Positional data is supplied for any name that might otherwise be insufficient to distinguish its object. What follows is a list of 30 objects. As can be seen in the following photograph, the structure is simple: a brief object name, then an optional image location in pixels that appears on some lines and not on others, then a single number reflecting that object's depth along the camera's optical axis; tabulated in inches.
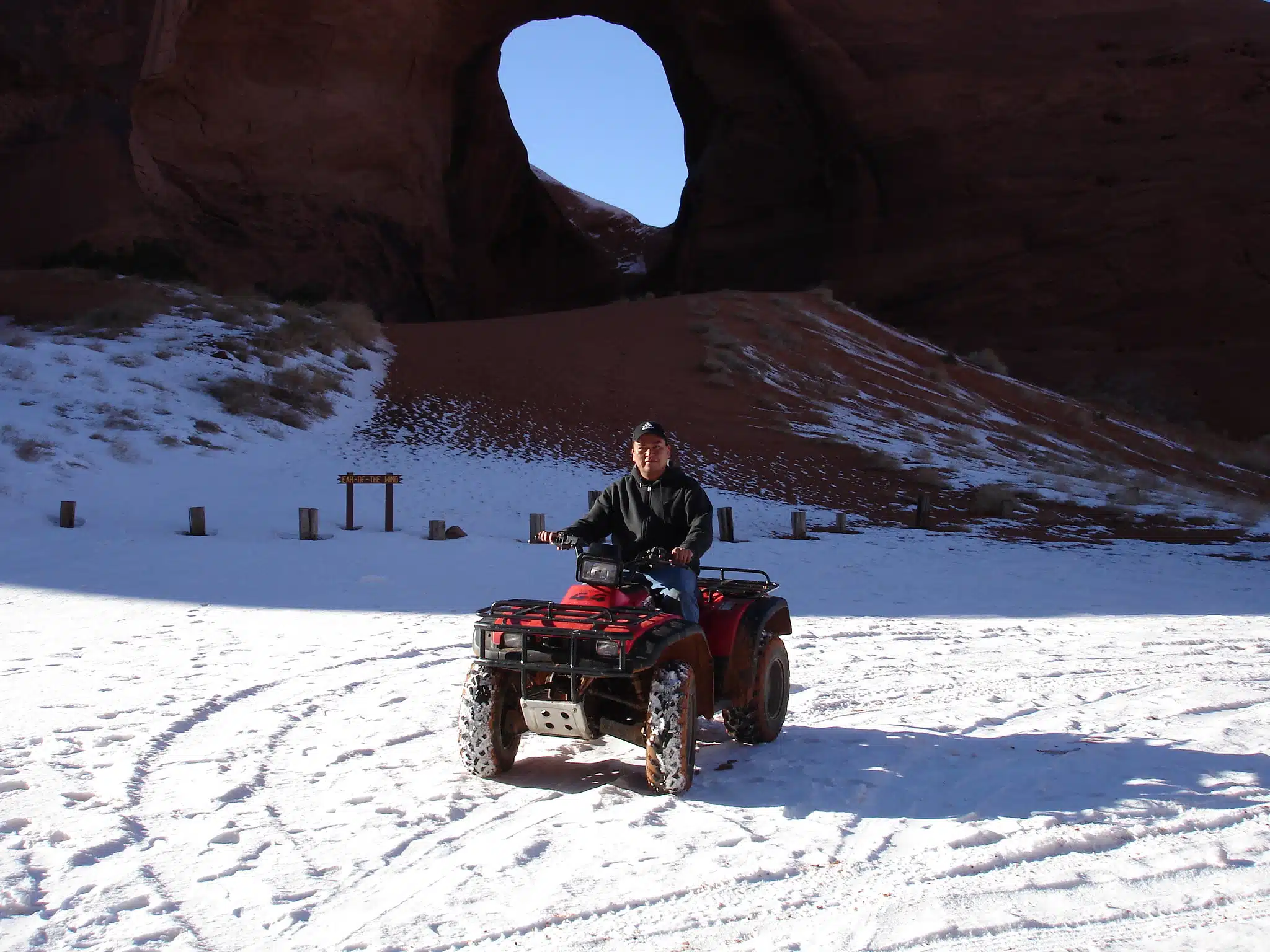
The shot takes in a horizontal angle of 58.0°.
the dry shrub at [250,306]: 945.5
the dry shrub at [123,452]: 605.9
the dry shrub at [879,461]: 796.0
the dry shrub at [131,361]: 746.8
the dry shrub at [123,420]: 645.9
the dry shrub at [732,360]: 970.1
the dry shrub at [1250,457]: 1056.8
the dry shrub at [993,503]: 719.7
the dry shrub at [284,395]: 731.4
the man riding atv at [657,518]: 204.8
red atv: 185.2
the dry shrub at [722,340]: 1019.3
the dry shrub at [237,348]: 816.9
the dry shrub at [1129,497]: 768.9
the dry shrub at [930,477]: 774.5
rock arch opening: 1294.3
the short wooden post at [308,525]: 508.7
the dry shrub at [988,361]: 1254.3
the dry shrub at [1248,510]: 759.7
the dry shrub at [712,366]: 960.9
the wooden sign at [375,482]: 527.5
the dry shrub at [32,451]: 568.7
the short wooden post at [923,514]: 675.4
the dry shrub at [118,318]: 828.0
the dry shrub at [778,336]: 1050.7
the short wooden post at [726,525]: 583.5
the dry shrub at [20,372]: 683.4
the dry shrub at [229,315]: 912.9
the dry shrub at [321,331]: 861.2
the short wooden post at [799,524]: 604.4
